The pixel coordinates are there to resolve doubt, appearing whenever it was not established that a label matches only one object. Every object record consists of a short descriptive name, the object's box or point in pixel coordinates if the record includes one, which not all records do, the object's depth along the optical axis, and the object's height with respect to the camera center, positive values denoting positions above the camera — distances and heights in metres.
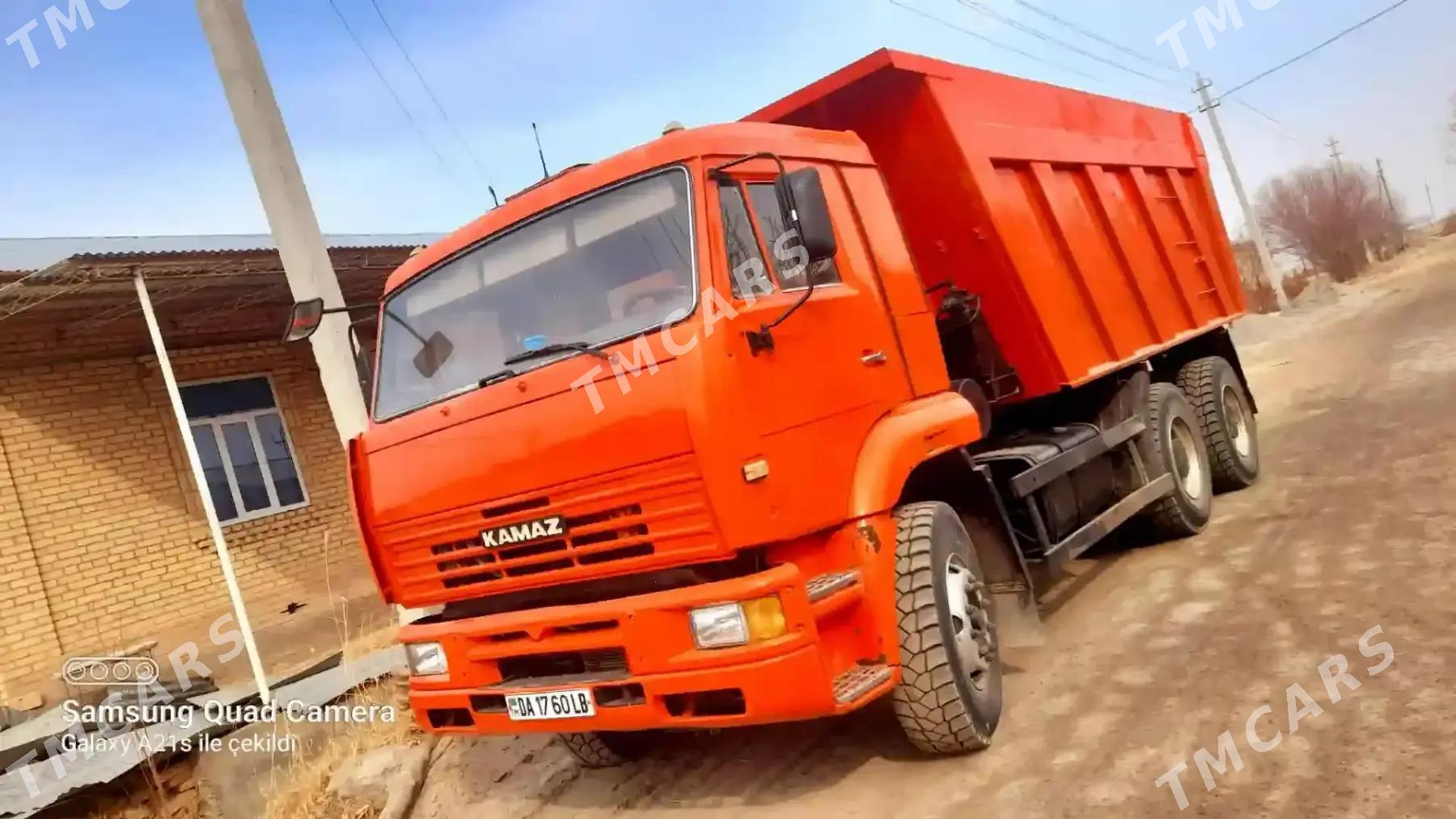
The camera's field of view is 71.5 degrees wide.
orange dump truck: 3.34 +0.07
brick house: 8.49 +1.74
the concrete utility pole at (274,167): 6.26 +2.58
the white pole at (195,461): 7.28 +1.14
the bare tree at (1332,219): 49.16 +1.32
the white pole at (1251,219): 29.33 +1.50
